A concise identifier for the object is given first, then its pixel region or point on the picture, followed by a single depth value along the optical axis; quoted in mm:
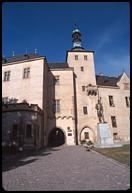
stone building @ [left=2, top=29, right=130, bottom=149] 30594
